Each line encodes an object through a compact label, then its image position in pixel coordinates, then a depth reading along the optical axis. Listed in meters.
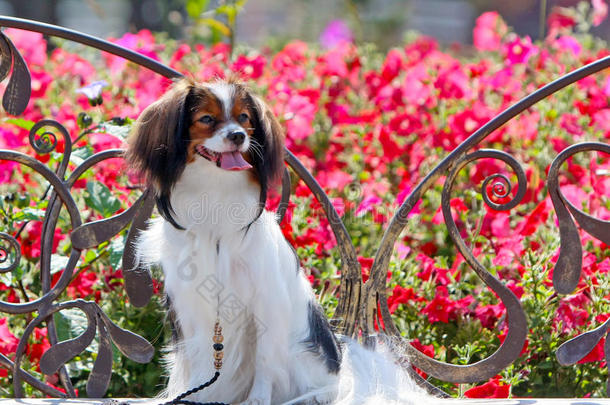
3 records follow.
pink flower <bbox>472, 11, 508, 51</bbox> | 9.76
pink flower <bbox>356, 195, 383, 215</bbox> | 6.26
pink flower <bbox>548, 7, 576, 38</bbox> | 9.91
